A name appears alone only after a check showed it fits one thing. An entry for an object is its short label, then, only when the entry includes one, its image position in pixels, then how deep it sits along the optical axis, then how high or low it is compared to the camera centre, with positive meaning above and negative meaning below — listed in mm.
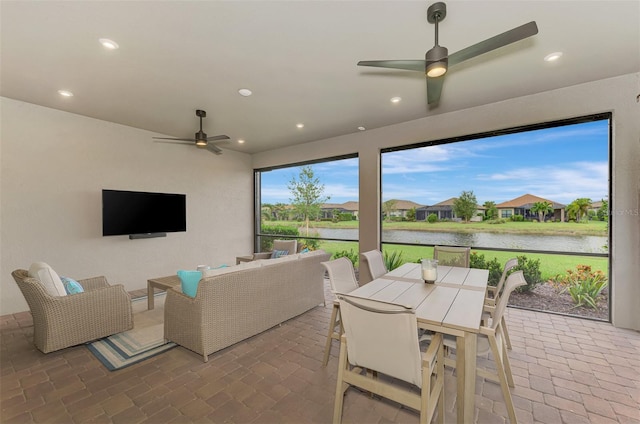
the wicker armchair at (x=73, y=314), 2605 -1083
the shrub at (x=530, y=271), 4070 -935
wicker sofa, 2586 -1017
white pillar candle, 2549 -608
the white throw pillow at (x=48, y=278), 2699 -687
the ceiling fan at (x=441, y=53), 1769 +1184
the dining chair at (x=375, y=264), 3227 -667
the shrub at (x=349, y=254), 5684 -948
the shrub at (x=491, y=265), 4359 -910
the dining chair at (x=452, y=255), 3564 -616
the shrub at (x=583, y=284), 3621 -1041
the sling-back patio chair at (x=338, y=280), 2516 -722
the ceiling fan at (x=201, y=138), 4018 +1142
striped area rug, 2594 -1454
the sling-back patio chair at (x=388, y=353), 1442 -851
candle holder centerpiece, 2551 -578
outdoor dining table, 1652 -702
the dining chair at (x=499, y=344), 1769 -983
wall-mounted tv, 4402 -20
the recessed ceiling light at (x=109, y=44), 2385 +1556
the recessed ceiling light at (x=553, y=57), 2666 +1593
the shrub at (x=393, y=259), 5199 -946
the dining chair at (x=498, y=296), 2582 -879
